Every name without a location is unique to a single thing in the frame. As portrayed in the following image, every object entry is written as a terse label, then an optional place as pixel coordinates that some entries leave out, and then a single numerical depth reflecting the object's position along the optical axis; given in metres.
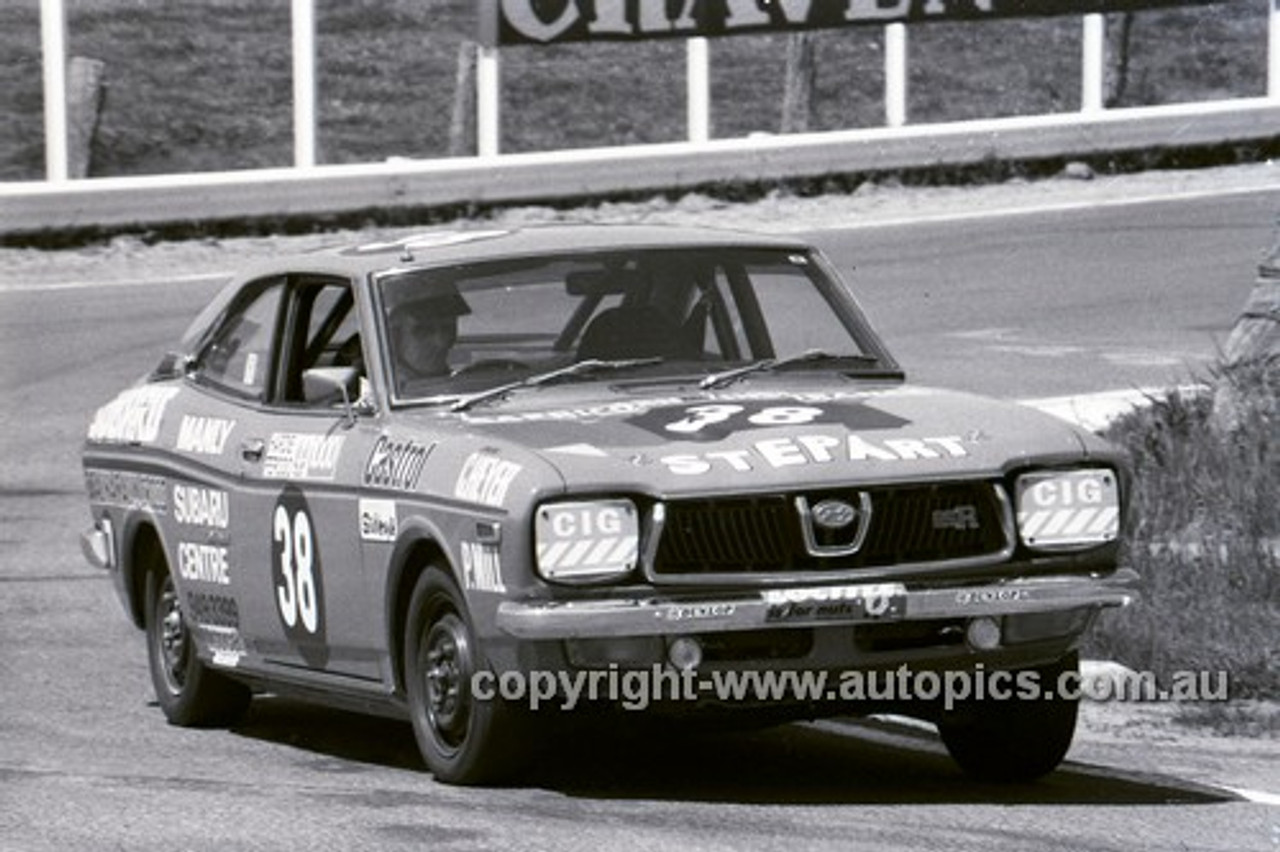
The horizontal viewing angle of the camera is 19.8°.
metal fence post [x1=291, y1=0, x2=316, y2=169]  24.81
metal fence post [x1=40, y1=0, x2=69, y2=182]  23.88
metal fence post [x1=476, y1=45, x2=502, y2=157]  25.20
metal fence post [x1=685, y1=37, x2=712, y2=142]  25.00
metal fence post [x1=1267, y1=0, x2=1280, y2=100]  25.89
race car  9.15
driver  10.35
